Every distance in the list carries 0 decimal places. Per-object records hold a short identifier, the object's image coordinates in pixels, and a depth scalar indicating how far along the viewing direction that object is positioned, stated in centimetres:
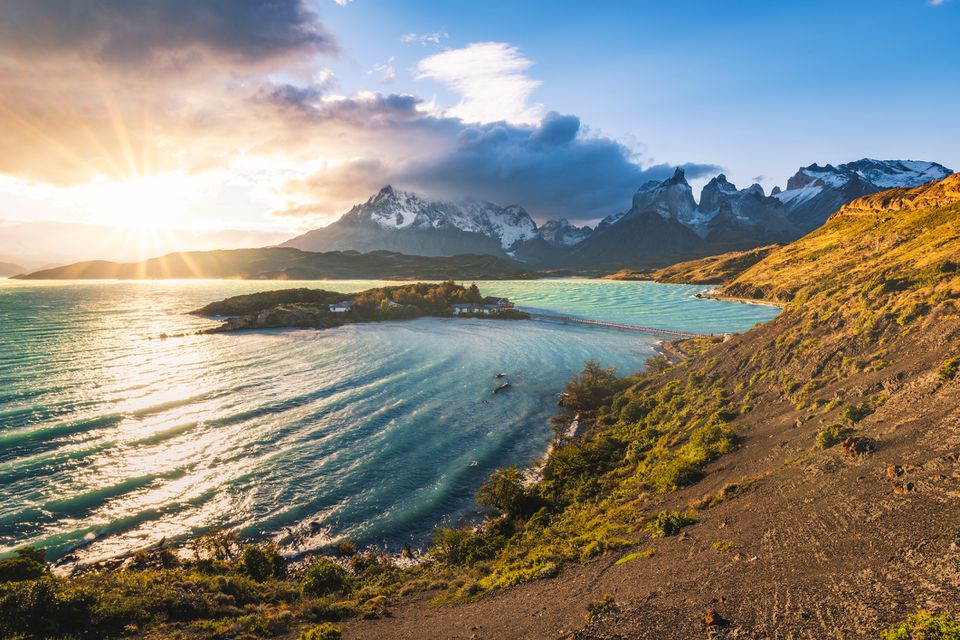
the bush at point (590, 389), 4594
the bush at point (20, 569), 1783
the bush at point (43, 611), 1350
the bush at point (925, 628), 910
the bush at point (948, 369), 1873
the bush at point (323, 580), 1964
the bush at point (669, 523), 1842
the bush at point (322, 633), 1438
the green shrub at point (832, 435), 1933
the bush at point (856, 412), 2020
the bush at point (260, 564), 2116
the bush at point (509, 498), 2742
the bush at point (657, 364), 5659
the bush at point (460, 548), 2261
